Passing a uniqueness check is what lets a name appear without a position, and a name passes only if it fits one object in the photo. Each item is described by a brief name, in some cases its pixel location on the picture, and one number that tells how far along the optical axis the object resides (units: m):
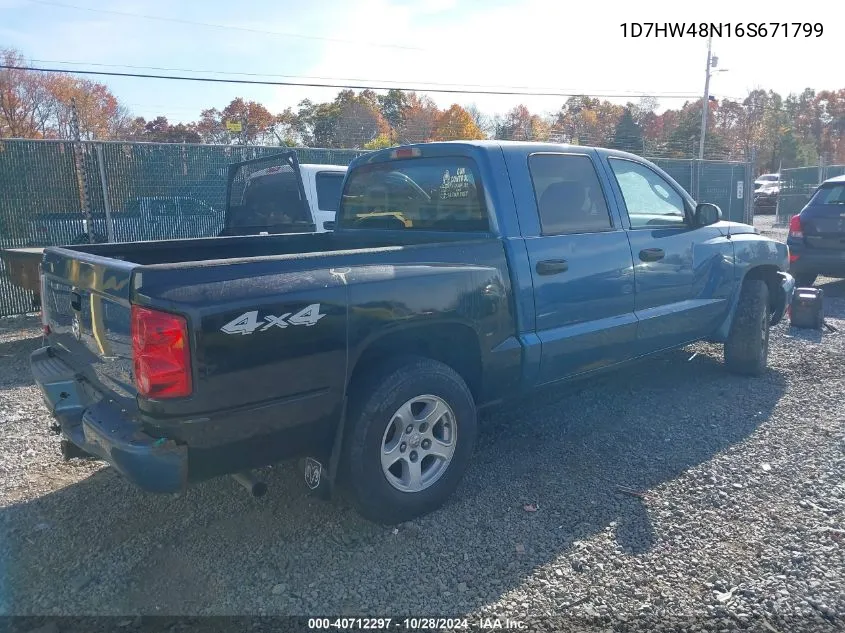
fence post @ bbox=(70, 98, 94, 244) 9.05
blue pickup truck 2.78
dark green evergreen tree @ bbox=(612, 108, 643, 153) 53.41
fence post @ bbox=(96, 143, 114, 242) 9.36
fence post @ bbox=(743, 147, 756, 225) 18.33
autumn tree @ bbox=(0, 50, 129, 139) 42.75
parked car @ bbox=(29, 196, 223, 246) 9.02
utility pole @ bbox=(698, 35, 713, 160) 41.68
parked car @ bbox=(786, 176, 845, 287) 9.38
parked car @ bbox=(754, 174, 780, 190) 35.56
